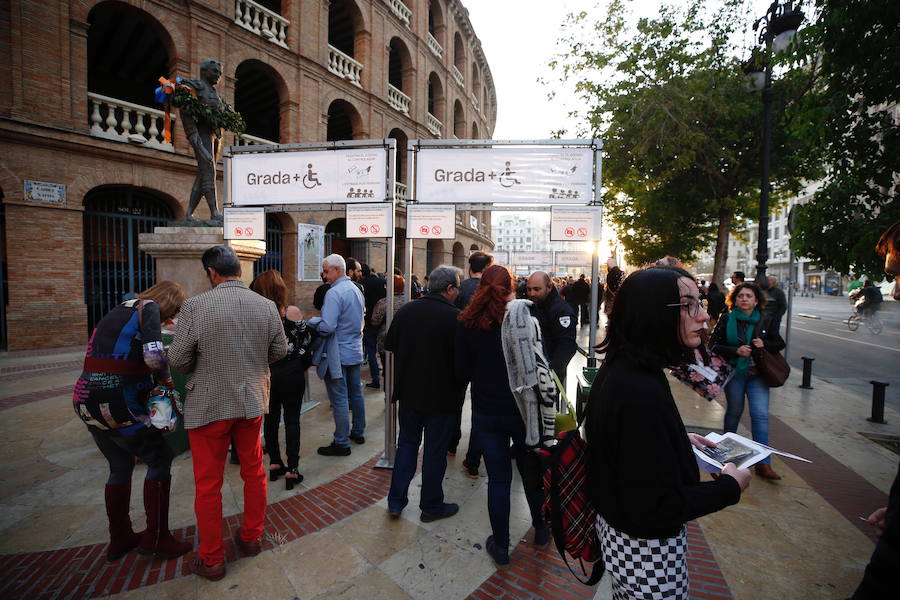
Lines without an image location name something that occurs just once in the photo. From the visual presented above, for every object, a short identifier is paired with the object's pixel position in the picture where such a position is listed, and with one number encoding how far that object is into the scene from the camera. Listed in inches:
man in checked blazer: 103.3
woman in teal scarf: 166.4
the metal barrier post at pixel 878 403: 231.8
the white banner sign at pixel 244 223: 181.3
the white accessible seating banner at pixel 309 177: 167.8
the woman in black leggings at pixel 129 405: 104.0
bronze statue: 212.2
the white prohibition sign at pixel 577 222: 171.8
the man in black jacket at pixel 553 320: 178.7
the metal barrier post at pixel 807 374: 295.7
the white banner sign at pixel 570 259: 939.5
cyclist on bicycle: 609.0
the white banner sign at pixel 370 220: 165.2
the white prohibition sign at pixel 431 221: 168.9
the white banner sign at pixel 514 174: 168.6
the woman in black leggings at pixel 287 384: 145.7
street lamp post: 285.0
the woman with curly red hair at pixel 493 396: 115.1
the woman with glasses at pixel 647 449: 53.0
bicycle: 621.7
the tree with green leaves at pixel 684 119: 439.2
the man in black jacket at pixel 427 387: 128.7
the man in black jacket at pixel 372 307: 282.8
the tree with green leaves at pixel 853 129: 184.1
